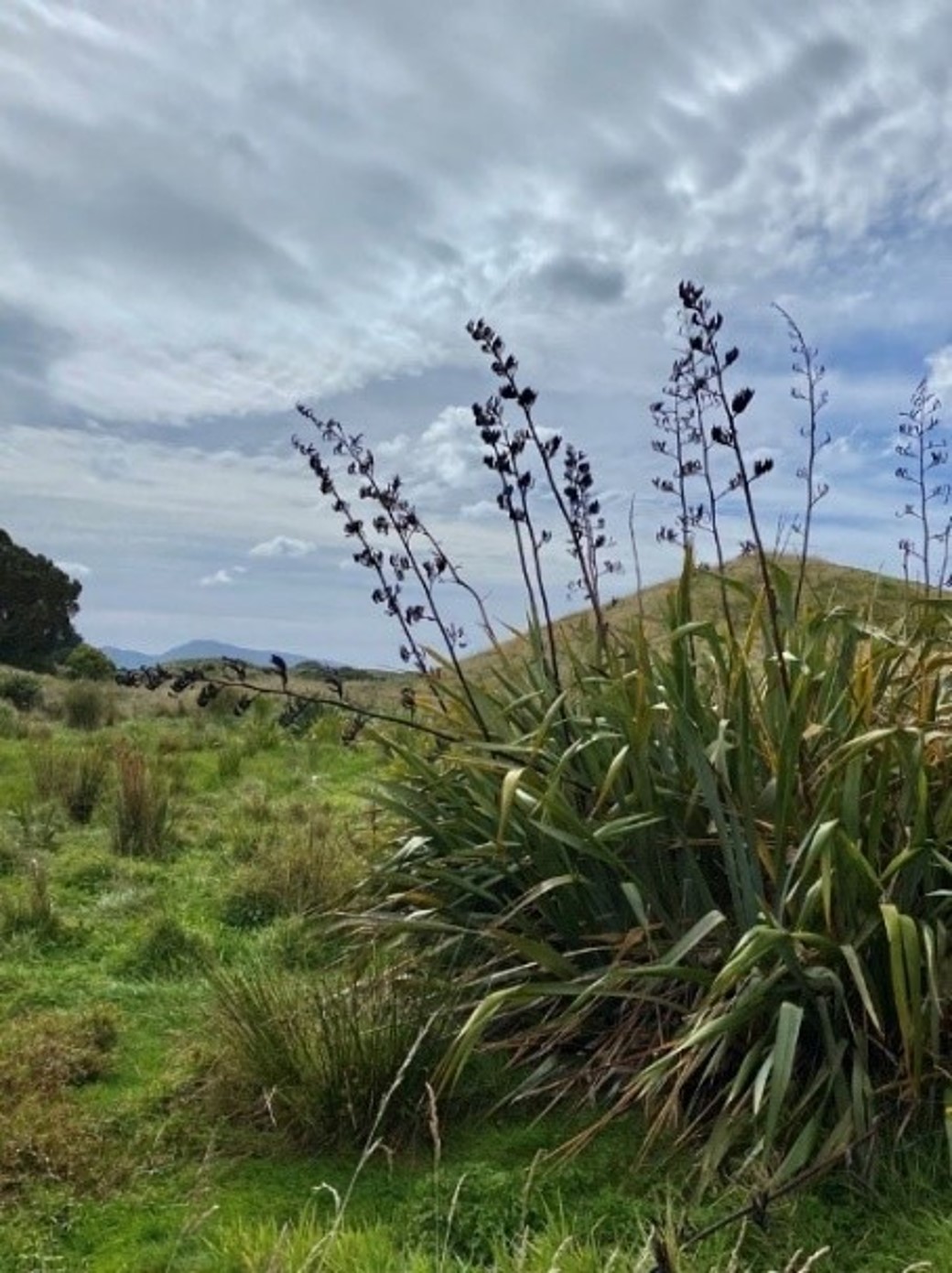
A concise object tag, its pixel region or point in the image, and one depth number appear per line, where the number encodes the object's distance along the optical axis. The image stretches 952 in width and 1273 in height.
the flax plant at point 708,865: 3.09
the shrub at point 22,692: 21.55
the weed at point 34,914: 5.75
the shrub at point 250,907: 6.16
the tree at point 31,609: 43.12
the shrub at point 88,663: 34.44
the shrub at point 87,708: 17.53
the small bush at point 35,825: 7.97
